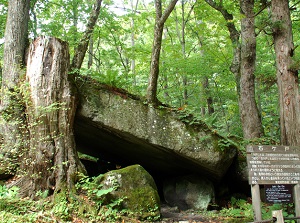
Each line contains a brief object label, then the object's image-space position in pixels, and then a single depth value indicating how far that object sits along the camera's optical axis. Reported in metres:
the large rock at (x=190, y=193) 8.32
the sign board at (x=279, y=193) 5.68
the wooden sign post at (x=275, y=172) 5.61
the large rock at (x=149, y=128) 7.06
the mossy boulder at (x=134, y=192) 5.68
